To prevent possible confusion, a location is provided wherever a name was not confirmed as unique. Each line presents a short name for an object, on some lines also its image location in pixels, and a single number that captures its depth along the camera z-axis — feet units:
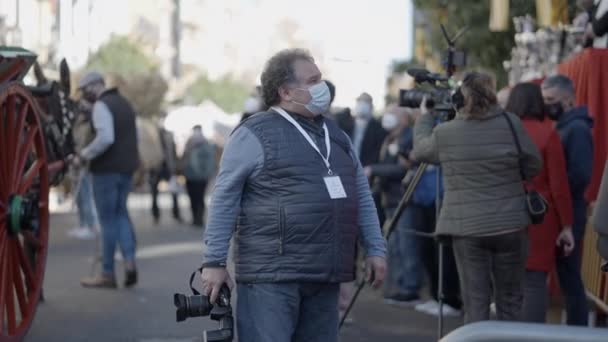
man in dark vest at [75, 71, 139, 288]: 35.94
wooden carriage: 24.68
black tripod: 24.70
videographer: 22.07
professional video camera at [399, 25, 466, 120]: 23.90
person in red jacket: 23.98
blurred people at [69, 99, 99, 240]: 51.31
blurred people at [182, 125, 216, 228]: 66.33
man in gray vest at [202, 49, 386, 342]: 16.63
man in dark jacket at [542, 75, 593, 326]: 25.29
